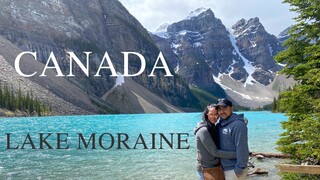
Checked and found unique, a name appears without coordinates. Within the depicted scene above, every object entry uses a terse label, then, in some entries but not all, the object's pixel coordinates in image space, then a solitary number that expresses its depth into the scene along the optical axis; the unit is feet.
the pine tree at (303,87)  30.31
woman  18.68
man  18.08
